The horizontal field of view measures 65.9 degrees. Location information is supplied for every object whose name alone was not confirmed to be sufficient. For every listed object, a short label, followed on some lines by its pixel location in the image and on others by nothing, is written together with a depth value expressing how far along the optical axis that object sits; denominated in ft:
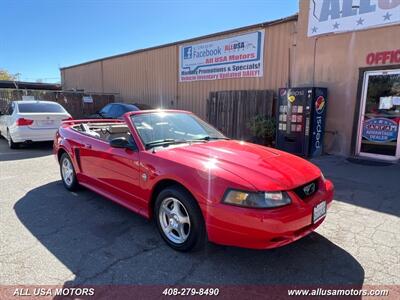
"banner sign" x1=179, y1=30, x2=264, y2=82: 34.12
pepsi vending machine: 26.25
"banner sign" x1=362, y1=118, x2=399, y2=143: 24.66
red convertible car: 8.79
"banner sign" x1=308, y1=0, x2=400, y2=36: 23.43
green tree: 173.53
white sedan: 29.53
